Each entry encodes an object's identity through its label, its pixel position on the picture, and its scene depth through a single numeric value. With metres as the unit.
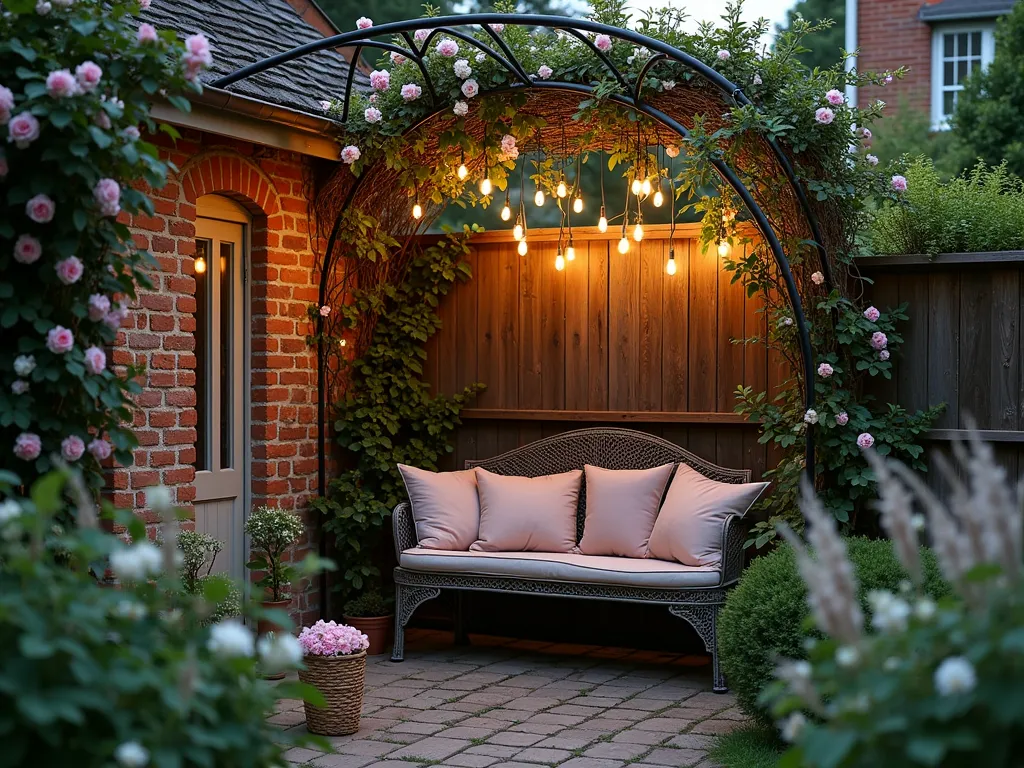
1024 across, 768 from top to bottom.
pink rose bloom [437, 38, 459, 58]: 5.43
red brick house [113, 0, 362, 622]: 5.05
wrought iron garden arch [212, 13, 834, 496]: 4.92
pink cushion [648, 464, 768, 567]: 5.43
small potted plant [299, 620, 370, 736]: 4.53
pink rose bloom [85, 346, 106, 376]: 3.28
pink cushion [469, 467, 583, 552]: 5.97
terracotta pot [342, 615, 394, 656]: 6.03
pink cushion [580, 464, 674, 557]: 5.81
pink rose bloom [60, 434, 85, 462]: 3.30
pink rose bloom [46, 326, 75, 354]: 3.19
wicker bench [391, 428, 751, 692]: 5.30
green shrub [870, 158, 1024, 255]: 5.29
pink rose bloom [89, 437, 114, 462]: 3.42
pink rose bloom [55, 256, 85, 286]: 3.20
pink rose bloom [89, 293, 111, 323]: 3.32
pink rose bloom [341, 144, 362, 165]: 5.73
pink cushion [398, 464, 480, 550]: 6.01
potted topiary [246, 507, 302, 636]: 5.23
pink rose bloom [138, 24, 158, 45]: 3.23
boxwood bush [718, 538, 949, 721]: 4.04
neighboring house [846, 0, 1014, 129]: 13.22
